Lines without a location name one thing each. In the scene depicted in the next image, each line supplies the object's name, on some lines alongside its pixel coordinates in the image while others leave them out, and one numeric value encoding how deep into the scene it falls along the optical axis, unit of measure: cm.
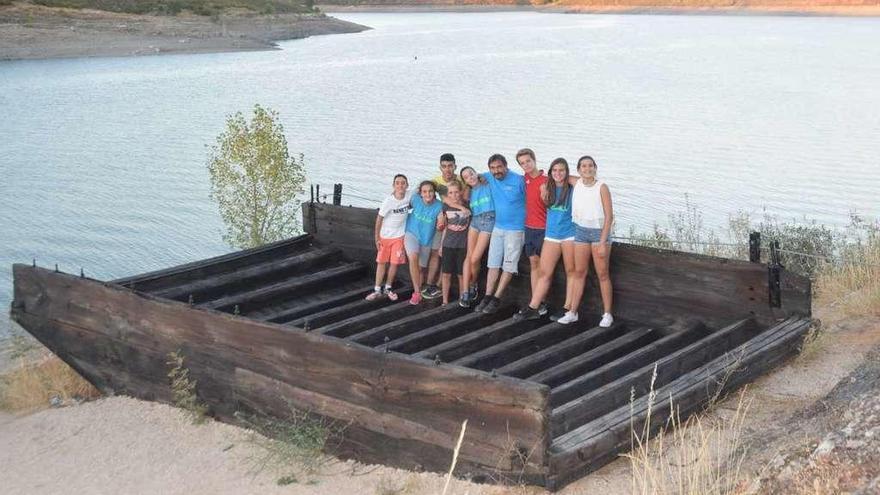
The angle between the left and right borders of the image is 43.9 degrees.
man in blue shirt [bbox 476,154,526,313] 912
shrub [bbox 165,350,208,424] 843
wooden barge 646
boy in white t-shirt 996
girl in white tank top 866
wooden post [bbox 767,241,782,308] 833
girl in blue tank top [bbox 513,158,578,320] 886
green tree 1527
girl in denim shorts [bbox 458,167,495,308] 934
